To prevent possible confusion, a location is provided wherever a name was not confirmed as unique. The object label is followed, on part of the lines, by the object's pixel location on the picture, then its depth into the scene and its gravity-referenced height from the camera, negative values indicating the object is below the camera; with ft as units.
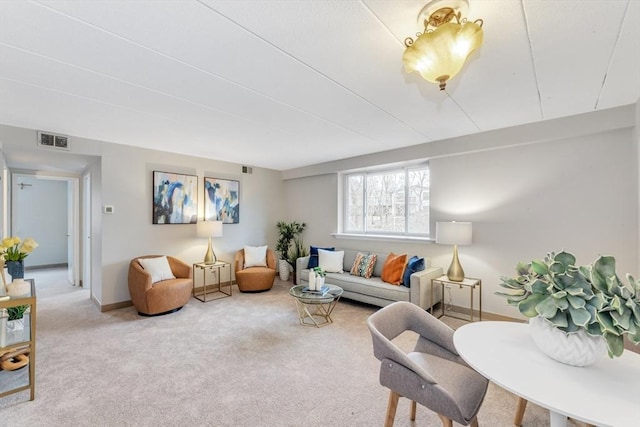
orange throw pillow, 12.84 -2.81
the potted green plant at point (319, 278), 11.56 -2.88
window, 14.52 +0.49
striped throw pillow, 14.26 -2.92
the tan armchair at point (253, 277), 16.01 -3.99
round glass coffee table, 10.85 -3.60
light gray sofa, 11.53 -3.55
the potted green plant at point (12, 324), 6.57 -2.96
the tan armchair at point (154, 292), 12.06 -3.77
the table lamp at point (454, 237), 11.39 -1.12
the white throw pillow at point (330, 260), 15.28 -2.85
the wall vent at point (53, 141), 11.18 +2.82
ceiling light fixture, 4.22 +2.67
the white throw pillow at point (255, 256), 17.16 -2.98
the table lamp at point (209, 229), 15.12 -1.09
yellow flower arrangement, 7.26 -1.18
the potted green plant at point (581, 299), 3.34 -1.16
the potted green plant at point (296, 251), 19.11 -2.95
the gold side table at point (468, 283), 11.28 -3.03
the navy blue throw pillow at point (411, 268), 12.16 -2.59
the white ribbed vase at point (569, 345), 3.69 -1.85
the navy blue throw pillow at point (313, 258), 15.99 -2.82
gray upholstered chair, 4.39 -2.99
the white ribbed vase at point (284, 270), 19.16 -4.21
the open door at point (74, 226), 17.38 -1.12
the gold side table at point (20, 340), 6.51 -3.31
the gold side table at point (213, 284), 15.16 -4.57
